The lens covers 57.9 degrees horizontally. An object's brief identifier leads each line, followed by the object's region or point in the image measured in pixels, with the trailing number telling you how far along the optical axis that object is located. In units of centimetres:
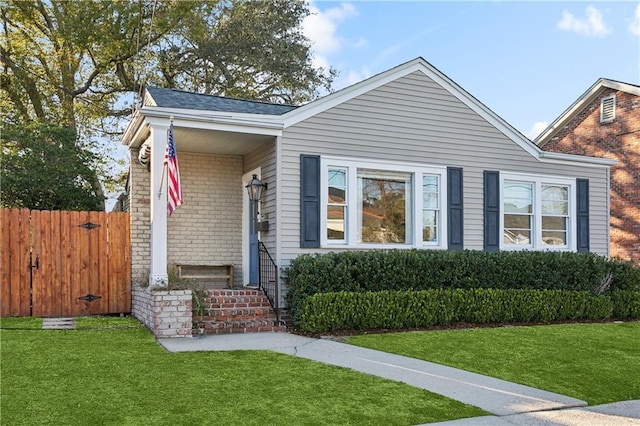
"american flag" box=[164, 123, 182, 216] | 868
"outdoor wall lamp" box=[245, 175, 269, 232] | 1040
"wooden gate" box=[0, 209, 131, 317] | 1009
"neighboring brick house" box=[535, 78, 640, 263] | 1778
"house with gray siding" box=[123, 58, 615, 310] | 1013
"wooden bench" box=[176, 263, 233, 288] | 1137
